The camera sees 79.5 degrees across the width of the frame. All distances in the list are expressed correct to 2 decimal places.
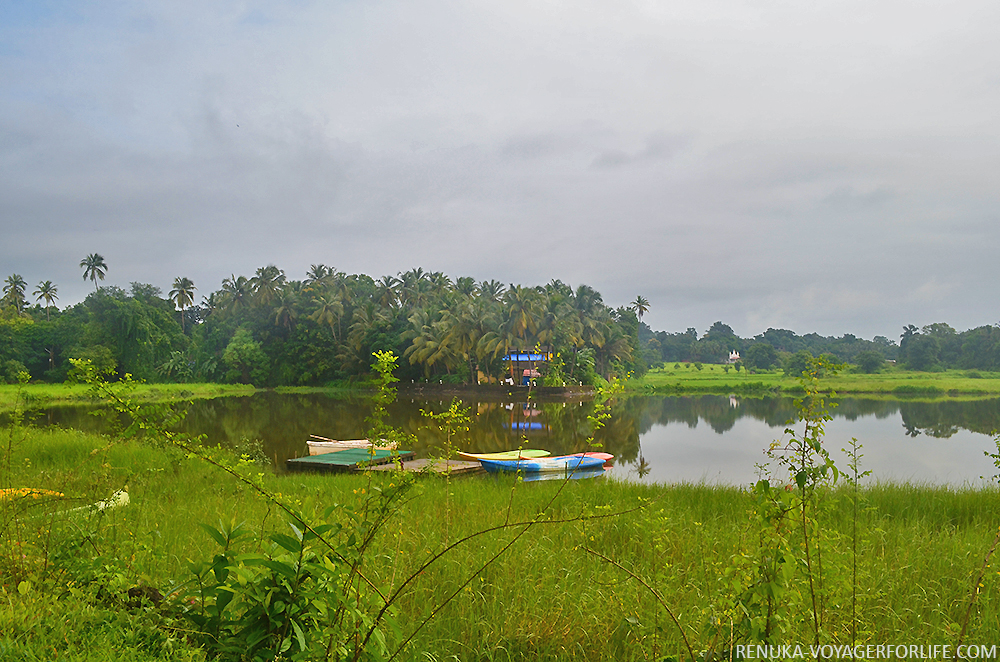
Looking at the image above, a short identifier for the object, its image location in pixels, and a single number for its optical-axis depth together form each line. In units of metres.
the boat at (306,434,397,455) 17.30
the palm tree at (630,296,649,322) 76.56
